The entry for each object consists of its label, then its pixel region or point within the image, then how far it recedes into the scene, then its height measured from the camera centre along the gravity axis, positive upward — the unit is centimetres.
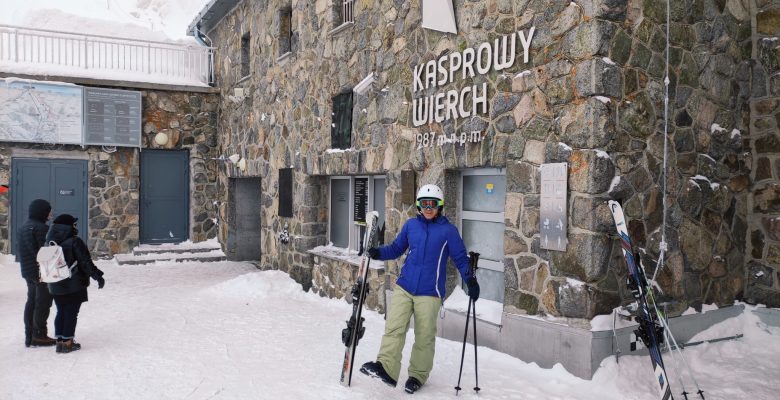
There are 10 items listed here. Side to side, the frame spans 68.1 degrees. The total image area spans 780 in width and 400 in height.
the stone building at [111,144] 1219 +82
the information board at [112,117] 1273 +143
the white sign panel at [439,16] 598 +179
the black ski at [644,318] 389 -90
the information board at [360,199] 840 -21
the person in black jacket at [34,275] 580 -95
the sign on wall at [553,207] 483 -17
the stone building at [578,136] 471 +50
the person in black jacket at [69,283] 569 -102
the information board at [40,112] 1193 +144
